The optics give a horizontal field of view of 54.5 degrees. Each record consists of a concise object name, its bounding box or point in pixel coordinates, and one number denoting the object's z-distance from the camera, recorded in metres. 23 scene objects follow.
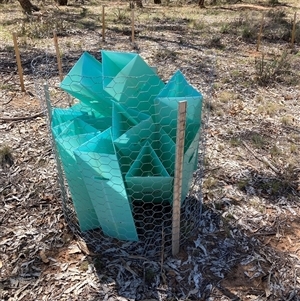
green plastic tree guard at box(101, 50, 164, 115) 1.82
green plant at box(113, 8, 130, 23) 8.03
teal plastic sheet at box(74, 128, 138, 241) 1.68
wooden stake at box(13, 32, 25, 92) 3.53
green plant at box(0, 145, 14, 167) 2.65
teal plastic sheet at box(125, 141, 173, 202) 1.74
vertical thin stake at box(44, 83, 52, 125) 1.80
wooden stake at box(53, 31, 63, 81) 3.07
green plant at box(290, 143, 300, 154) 2.93
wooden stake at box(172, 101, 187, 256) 1.46
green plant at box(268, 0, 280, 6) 12.81
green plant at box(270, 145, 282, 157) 2.87
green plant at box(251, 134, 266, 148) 3.01
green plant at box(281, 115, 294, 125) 3.41
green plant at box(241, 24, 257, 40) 6.52
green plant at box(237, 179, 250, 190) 2.46
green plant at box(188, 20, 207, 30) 7.50
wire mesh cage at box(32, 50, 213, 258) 1.73
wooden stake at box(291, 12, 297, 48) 5.92
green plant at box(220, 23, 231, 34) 6.98
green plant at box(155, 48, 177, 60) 5.22
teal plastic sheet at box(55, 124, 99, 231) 1.79
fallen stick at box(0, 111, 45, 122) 3.30
